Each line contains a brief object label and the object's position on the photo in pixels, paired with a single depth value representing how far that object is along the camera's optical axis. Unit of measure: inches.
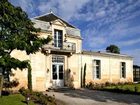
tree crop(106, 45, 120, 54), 1056.4
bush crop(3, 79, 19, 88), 394.8
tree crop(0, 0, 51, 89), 275.6
